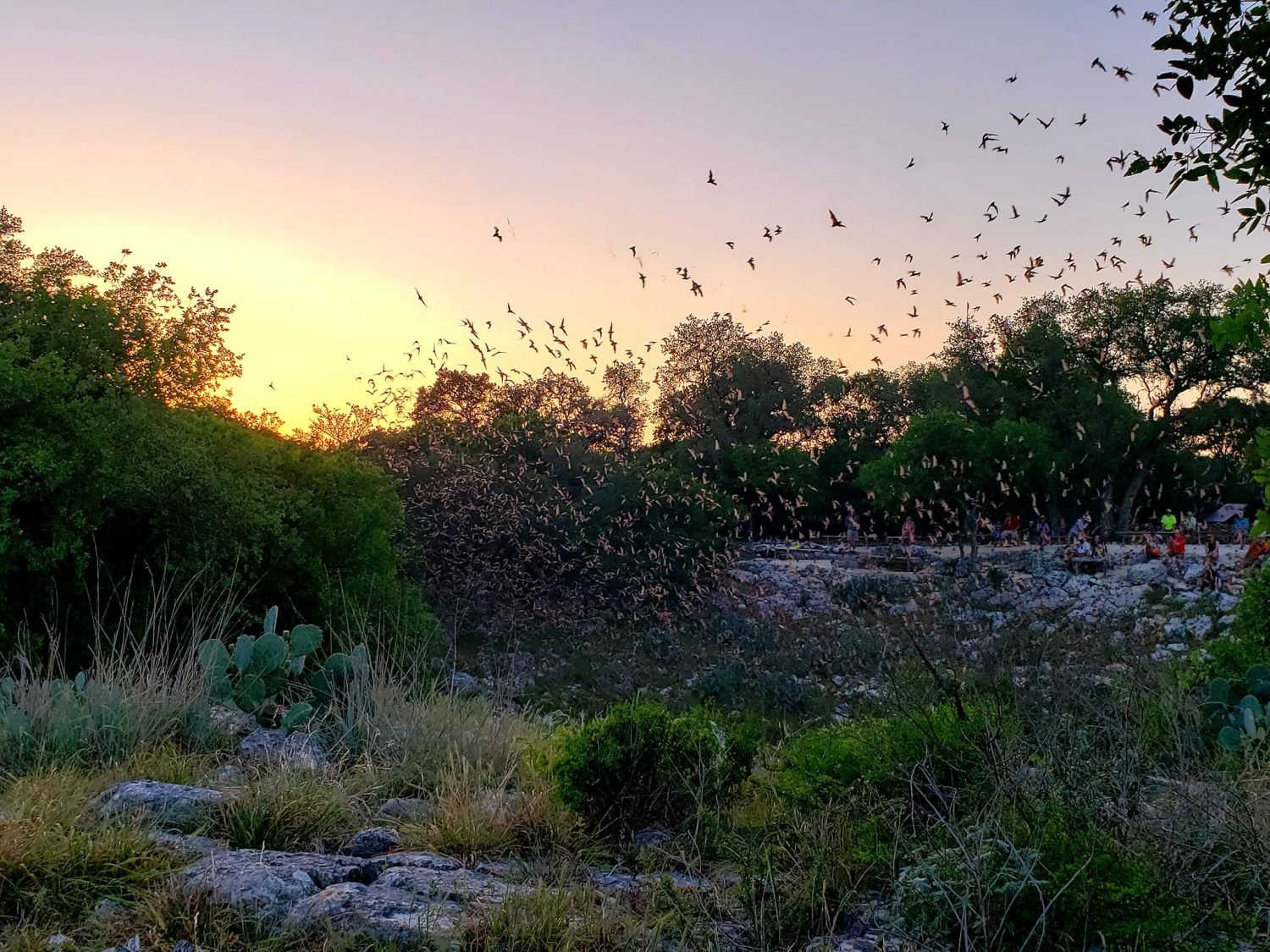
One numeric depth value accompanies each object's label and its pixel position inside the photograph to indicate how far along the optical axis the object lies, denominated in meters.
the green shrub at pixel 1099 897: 3.21
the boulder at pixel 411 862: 3.98
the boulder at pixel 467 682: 12.39
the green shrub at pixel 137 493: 11.38
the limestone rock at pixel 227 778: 4.99
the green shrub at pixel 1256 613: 8.09
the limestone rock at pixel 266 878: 3.46
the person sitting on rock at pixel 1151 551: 29.61
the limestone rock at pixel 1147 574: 25.61
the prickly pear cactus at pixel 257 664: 6.59
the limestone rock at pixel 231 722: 6.20
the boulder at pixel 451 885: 3.60
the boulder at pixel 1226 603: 20.53
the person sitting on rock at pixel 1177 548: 27.79
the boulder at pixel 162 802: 4.29
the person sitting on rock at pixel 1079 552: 29.45
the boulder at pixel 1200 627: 19.23
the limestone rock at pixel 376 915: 3.30
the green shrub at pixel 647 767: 4.68
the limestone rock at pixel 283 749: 5.20
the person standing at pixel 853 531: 40.69
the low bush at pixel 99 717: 5.39
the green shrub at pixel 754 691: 14.87
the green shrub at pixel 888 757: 4.41
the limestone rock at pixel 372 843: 4.32
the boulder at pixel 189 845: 3.95
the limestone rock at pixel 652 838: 4.59
